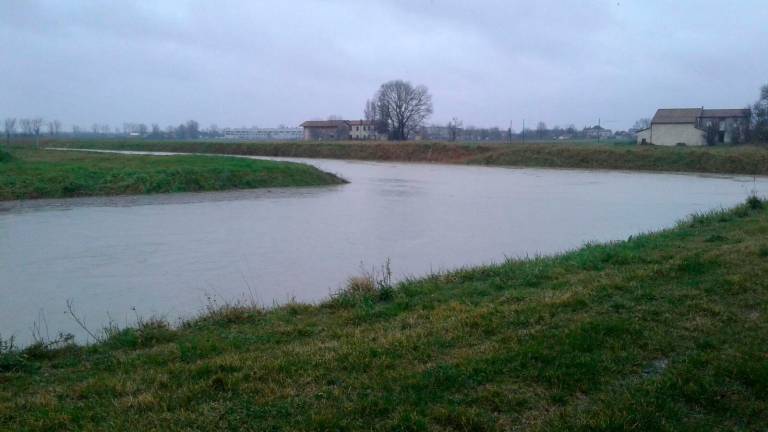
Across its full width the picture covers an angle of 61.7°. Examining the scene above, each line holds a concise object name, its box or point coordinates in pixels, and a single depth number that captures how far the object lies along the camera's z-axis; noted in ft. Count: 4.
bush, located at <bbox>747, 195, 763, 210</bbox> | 47.52
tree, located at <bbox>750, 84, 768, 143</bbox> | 163.94
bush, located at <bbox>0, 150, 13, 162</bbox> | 88.05
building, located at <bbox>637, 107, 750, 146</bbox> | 176.65
